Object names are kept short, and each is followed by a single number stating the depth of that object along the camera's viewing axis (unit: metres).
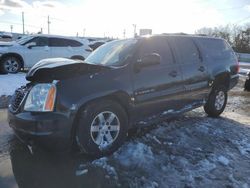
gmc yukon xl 2.38
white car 7.45
